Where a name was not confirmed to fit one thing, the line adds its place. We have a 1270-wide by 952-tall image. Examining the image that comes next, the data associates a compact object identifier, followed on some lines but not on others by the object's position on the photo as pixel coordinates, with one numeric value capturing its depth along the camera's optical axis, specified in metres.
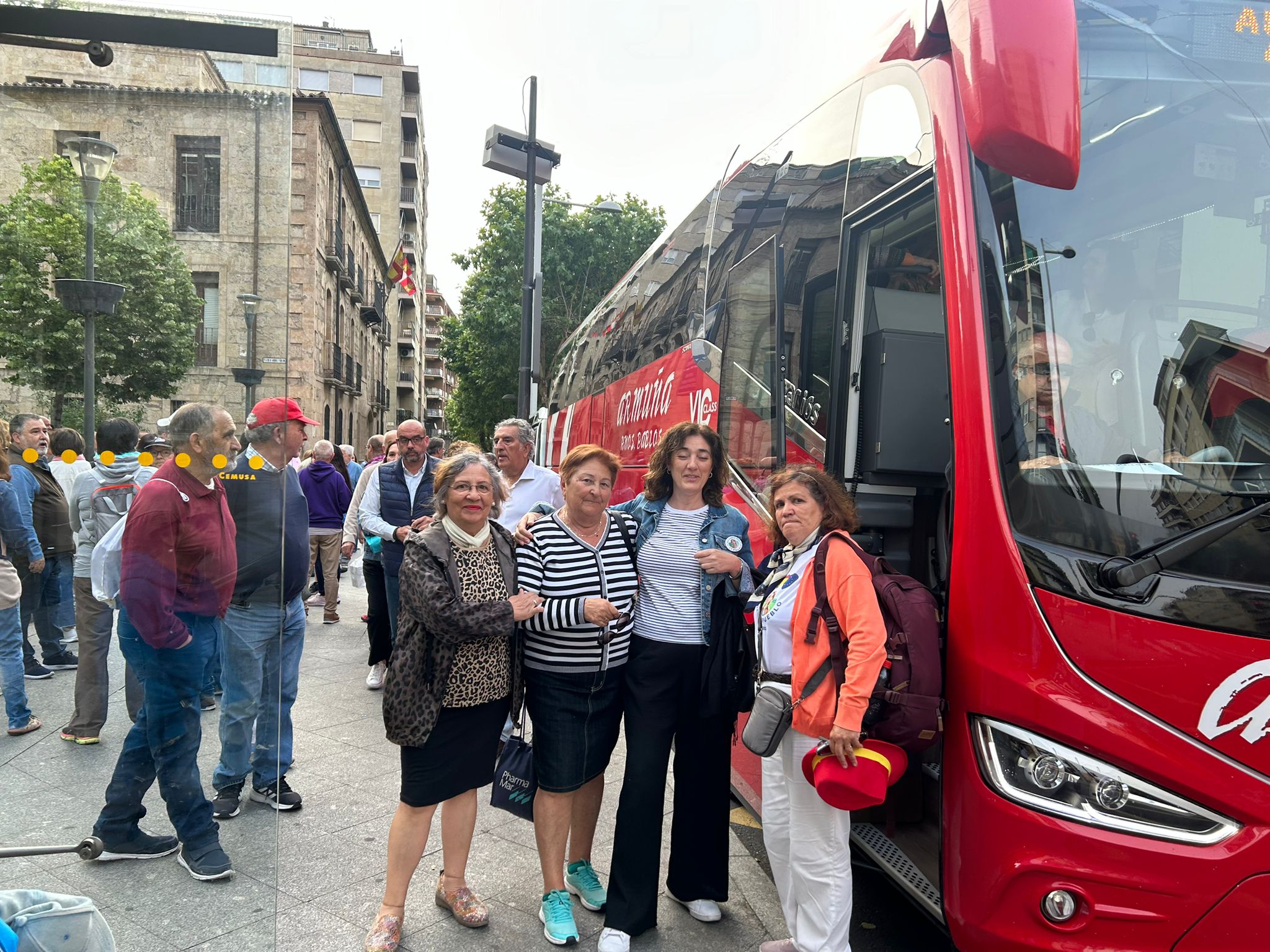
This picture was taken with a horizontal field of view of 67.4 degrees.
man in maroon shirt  2.82
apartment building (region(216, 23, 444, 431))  63.03
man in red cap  2.83
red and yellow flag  35.19
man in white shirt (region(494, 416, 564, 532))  5.81
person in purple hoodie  8.93
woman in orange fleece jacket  2.86
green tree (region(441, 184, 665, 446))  30.22
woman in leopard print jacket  3.23
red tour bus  2.34
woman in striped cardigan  3.46
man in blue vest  6.80
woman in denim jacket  3.49
